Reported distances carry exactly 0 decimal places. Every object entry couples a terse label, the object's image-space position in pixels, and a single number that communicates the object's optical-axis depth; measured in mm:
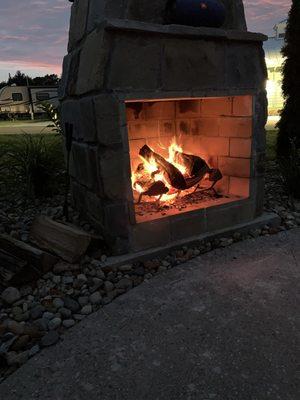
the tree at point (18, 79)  52406
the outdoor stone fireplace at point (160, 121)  2742
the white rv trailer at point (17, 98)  24578
